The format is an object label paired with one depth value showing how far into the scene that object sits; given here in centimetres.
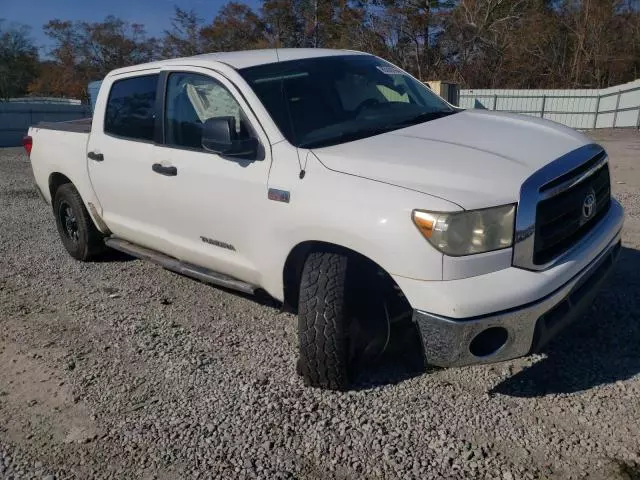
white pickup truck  264
